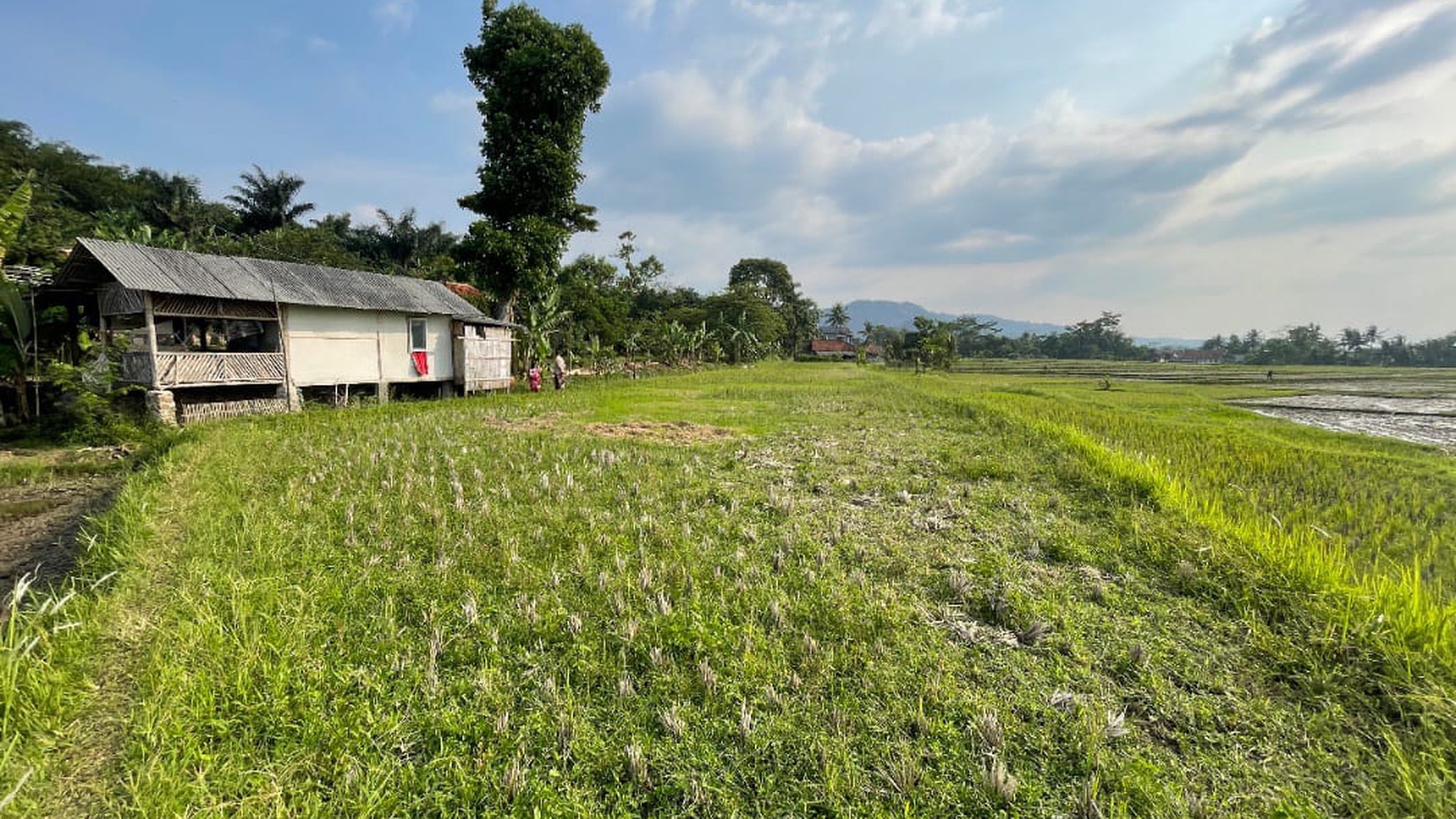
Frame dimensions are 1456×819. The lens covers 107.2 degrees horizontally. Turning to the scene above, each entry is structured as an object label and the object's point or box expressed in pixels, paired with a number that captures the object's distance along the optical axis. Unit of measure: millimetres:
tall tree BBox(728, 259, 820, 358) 80062
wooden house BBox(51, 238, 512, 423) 12461
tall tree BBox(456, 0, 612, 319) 18812
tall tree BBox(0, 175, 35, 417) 10938
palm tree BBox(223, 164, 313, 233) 44469
